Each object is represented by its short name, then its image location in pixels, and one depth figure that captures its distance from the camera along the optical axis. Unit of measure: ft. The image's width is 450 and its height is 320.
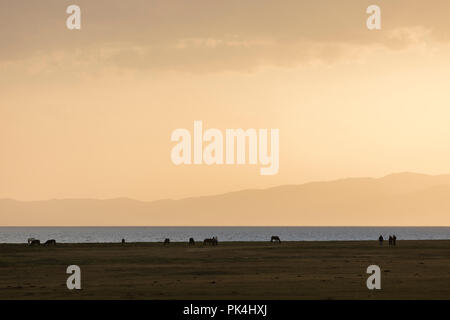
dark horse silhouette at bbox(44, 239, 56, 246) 280.66
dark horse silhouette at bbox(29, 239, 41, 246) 284.12
